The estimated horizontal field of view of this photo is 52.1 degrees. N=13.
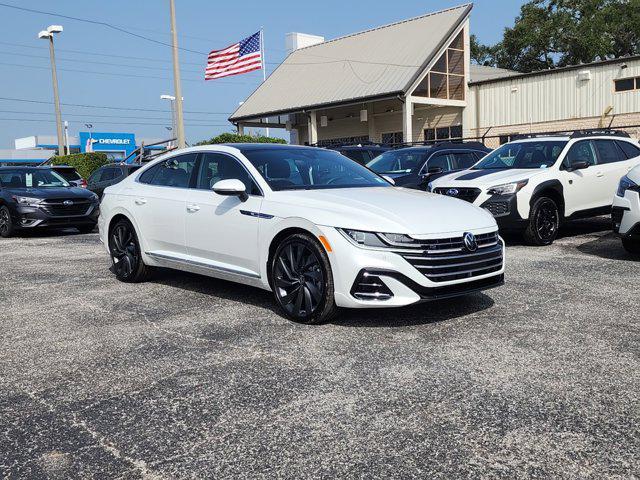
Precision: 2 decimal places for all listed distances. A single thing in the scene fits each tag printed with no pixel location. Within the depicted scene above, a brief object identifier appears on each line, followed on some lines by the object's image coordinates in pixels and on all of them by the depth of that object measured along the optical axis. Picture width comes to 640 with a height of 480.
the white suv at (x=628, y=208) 7.89
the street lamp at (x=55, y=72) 28.78
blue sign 80.56
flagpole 37.12
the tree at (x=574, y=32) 42.94
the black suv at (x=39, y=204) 13.37
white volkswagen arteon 4.99
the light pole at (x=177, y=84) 20.92
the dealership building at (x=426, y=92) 26.31
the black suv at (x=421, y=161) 11.95
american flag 27.06
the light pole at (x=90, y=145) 69.69
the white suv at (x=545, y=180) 9.61
